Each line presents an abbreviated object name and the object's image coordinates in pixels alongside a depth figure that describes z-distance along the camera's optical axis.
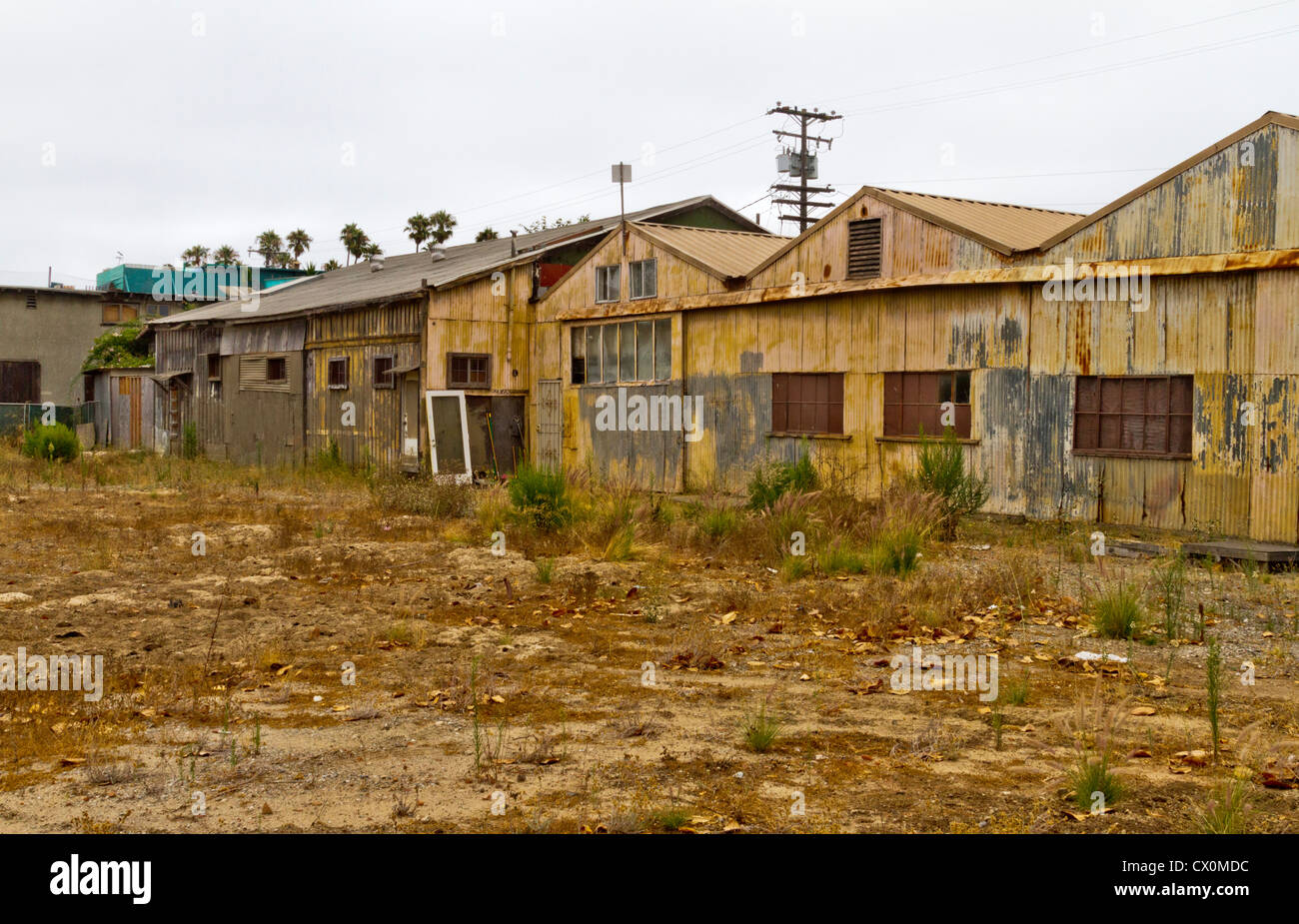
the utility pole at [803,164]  46.25
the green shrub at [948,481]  13.18
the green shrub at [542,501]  13.59
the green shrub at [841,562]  11.17
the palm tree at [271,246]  71.56
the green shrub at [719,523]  13.03
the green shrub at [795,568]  10.95
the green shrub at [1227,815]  4.18
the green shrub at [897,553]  10.85
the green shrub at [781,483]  14.05
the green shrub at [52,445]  24.20
